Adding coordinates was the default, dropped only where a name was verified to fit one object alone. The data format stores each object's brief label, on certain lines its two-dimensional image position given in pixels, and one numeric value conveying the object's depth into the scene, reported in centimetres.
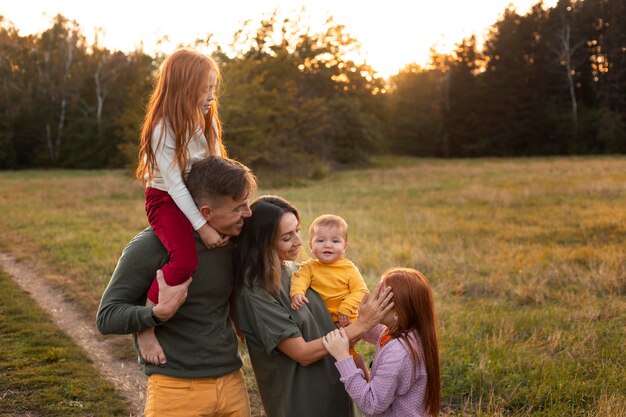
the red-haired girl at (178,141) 252
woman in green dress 243
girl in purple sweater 240
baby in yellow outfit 270
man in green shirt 240
